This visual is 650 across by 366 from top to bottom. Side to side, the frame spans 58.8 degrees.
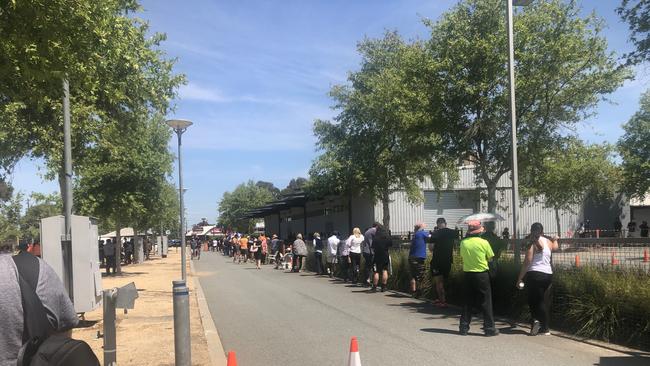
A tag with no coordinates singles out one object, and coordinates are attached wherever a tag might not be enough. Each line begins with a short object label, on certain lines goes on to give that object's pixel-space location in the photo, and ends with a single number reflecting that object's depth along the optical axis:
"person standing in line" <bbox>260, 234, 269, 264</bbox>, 30.16
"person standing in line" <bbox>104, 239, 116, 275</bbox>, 27.83
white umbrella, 19.81
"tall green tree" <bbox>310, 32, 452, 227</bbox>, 28.84
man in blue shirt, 13.02
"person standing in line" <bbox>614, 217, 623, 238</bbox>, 42.28
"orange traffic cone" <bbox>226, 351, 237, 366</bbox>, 5.04
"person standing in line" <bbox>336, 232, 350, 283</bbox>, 18.30
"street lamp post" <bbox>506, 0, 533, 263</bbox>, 11.24
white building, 39.09
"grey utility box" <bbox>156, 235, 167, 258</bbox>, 53.28
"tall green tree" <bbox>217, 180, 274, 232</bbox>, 103.00
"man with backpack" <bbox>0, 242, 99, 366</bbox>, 3.16
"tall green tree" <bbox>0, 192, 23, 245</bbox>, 62.20
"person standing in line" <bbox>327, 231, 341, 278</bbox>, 20.25
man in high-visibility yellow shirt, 8.86
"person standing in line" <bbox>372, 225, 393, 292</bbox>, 14.40
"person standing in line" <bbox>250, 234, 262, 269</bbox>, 28.90
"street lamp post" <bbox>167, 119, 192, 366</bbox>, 6.50
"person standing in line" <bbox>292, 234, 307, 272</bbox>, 24.27
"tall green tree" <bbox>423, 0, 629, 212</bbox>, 16.28
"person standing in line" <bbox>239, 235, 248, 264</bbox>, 35.81
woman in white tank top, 8.73
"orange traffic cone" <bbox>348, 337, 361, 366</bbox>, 5.64
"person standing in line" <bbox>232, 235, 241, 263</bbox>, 38.09
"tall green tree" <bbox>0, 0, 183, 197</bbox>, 5.94
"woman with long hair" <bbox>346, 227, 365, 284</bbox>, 17.31
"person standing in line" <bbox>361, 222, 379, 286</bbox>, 15.55
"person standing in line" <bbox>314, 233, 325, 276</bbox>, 22.52
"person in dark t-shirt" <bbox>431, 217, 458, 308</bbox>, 11.66
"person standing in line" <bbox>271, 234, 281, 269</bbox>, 28.52
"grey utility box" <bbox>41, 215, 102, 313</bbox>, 9.35
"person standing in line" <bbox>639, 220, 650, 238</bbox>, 28.99
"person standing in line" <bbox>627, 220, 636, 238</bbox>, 36.93
